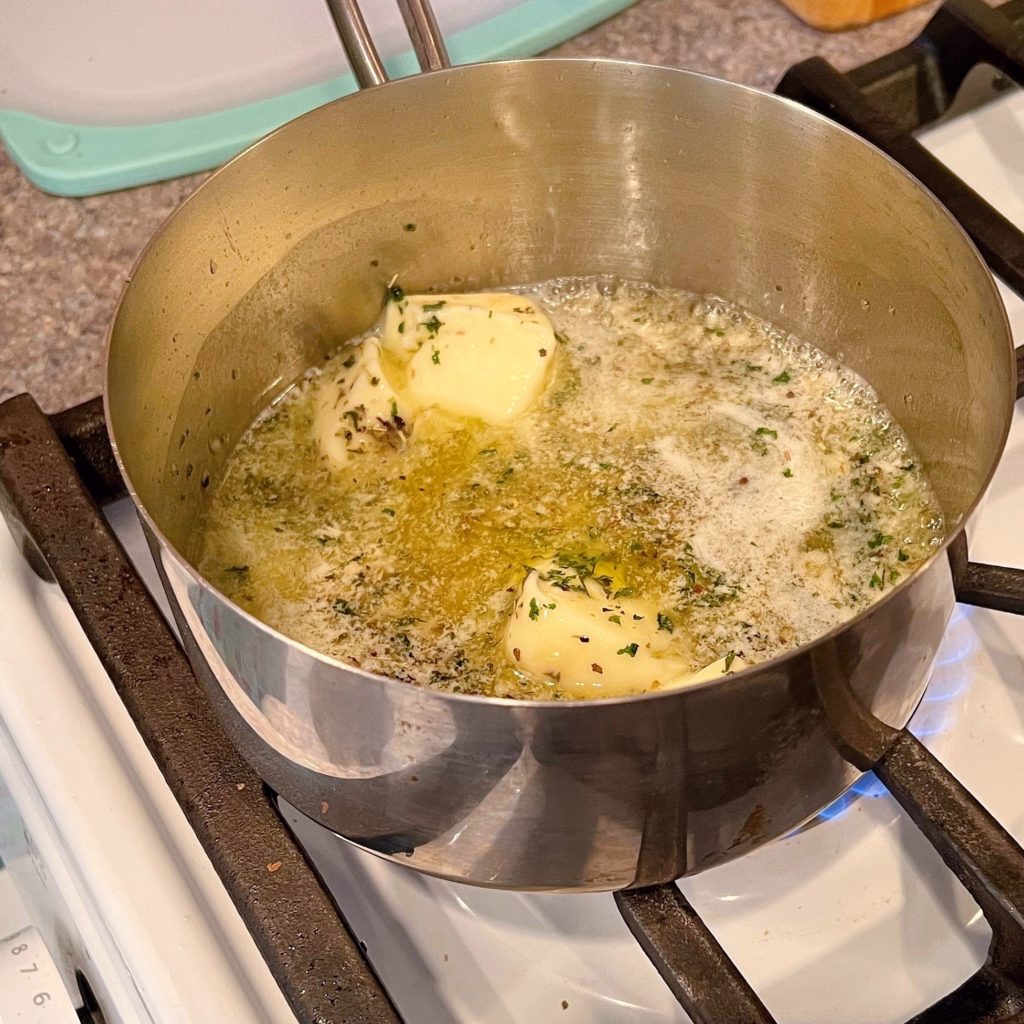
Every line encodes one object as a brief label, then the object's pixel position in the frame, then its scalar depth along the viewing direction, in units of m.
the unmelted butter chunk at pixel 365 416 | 0.36
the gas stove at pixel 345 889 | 0.26
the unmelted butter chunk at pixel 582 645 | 0.29
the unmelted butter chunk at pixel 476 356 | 0.36
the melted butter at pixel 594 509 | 0.32
